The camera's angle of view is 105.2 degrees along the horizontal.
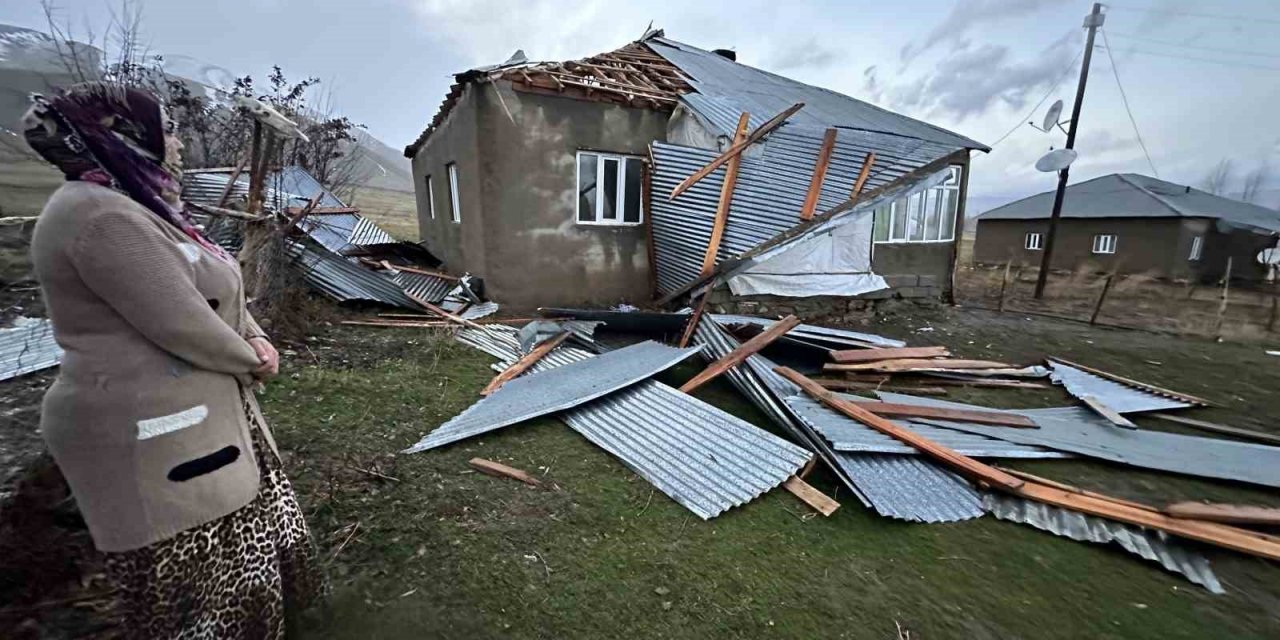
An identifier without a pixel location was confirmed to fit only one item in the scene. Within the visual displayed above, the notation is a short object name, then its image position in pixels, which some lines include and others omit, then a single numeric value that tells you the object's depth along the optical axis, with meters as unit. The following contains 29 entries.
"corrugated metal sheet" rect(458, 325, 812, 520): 3.32
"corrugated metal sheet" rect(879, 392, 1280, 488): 4.01
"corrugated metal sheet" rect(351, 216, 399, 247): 11.10
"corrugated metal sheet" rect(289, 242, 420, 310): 6.73
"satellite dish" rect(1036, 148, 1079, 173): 11.91
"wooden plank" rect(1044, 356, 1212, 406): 5.64
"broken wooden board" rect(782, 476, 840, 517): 3.25
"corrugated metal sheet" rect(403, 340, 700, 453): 3.93
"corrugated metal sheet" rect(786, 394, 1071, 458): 3.73
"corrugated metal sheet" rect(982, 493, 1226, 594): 2.92
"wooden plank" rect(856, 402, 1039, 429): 4.41
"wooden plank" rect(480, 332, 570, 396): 4.94
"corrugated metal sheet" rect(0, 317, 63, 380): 3.53
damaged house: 6.70
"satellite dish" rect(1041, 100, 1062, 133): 12.76
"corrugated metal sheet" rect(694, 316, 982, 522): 3.28
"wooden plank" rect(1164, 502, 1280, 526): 3.16
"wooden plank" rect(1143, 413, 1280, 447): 4.79
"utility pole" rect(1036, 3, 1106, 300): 13.28
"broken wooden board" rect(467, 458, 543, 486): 3.38
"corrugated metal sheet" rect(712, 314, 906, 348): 6.17
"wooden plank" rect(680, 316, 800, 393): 4.89
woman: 1.24
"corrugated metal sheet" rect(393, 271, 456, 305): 8.20
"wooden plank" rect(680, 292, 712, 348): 5.88
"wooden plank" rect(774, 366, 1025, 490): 3.53
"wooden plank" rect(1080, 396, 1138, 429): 4.77
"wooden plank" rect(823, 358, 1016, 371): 5.71
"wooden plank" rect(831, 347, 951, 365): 5.78
